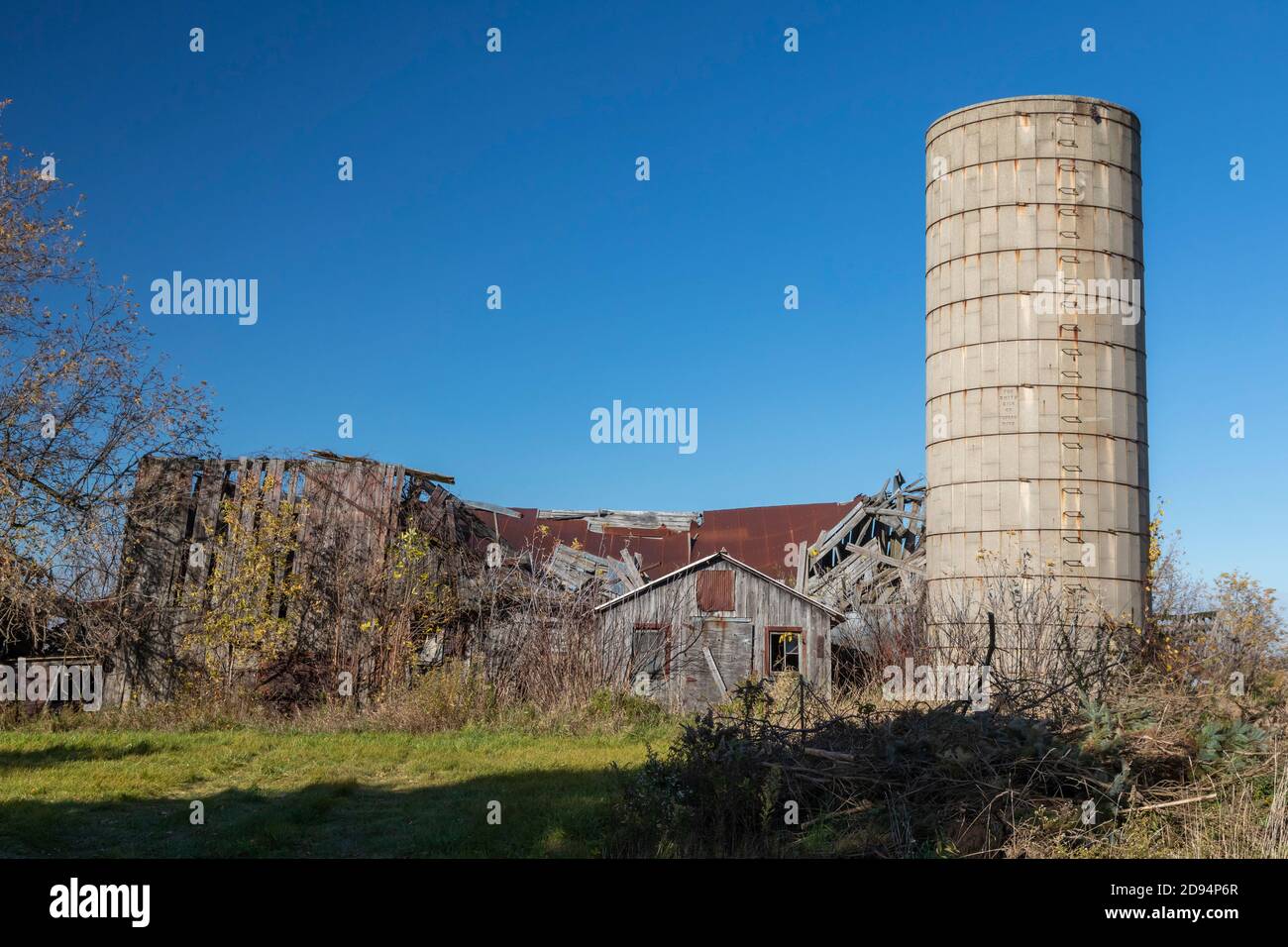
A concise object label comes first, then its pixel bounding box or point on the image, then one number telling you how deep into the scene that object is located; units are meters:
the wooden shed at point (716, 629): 20.05
